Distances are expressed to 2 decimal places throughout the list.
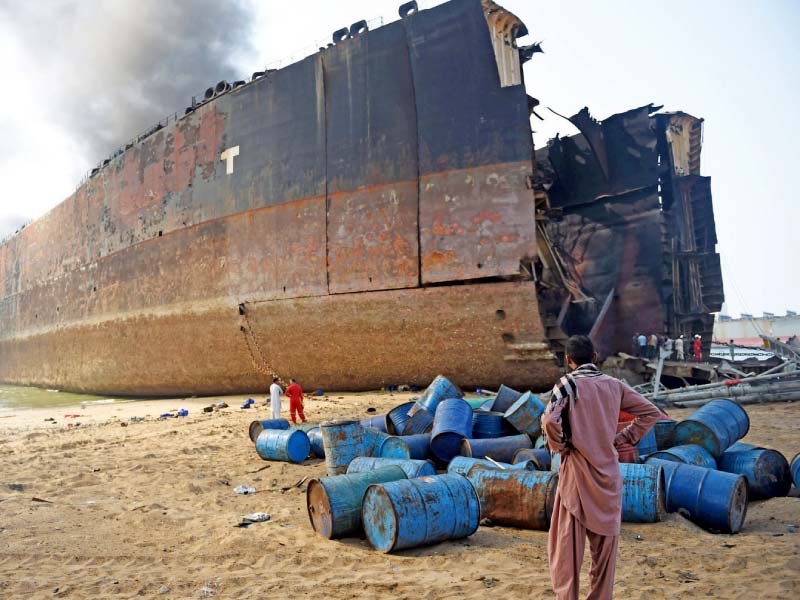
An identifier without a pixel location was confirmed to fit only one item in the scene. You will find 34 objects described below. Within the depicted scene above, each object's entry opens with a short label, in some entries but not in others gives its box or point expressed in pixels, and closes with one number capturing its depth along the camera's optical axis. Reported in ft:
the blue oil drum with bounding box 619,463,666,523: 14.33
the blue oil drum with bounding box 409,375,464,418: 25.31
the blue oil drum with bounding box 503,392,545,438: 21.27
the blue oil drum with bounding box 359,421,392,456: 19.92
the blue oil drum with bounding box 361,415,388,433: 24.41
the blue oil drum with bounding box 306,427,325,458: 23.39
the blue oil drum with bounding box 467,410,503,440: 22.15
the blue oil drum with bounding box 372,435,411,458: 19.21
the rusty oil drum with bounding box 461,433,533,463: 19.15
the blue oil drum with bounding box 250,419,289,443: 25.85
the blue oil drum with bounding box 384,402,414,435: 23.44
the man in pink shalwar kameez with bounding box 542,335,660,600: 8.66
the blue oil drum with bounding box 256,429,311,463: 22.74
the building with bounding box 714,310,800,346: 171.63
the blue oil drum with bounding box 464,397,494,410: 26.78
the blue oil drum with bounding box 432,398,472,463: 19.81
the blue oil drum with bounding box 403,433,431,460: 20.04
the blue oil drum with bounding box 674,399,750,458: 18.39
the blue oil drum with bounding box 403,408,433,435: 22.53
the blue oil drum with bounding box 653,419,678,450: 19.48
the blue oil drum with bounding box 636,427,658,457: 18.55
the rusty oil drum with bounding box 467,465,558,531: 14.39
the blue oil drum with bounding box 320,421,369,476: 19.52
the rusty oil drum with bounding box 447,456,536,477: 16.38
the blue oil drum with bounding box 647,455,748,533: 13.92
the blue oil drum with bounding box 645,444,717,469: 16.78
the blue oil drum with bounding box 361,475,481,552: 12.83
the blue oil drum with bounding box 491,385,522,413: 25.59
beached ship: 38.22
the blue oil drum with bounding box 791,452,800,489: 15.96
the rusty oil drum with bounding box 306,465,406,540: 13.98
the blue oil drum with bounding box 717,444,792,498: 16.62
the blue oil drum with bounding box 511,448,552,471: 17.43
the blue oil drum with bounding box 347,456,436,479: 16.52
